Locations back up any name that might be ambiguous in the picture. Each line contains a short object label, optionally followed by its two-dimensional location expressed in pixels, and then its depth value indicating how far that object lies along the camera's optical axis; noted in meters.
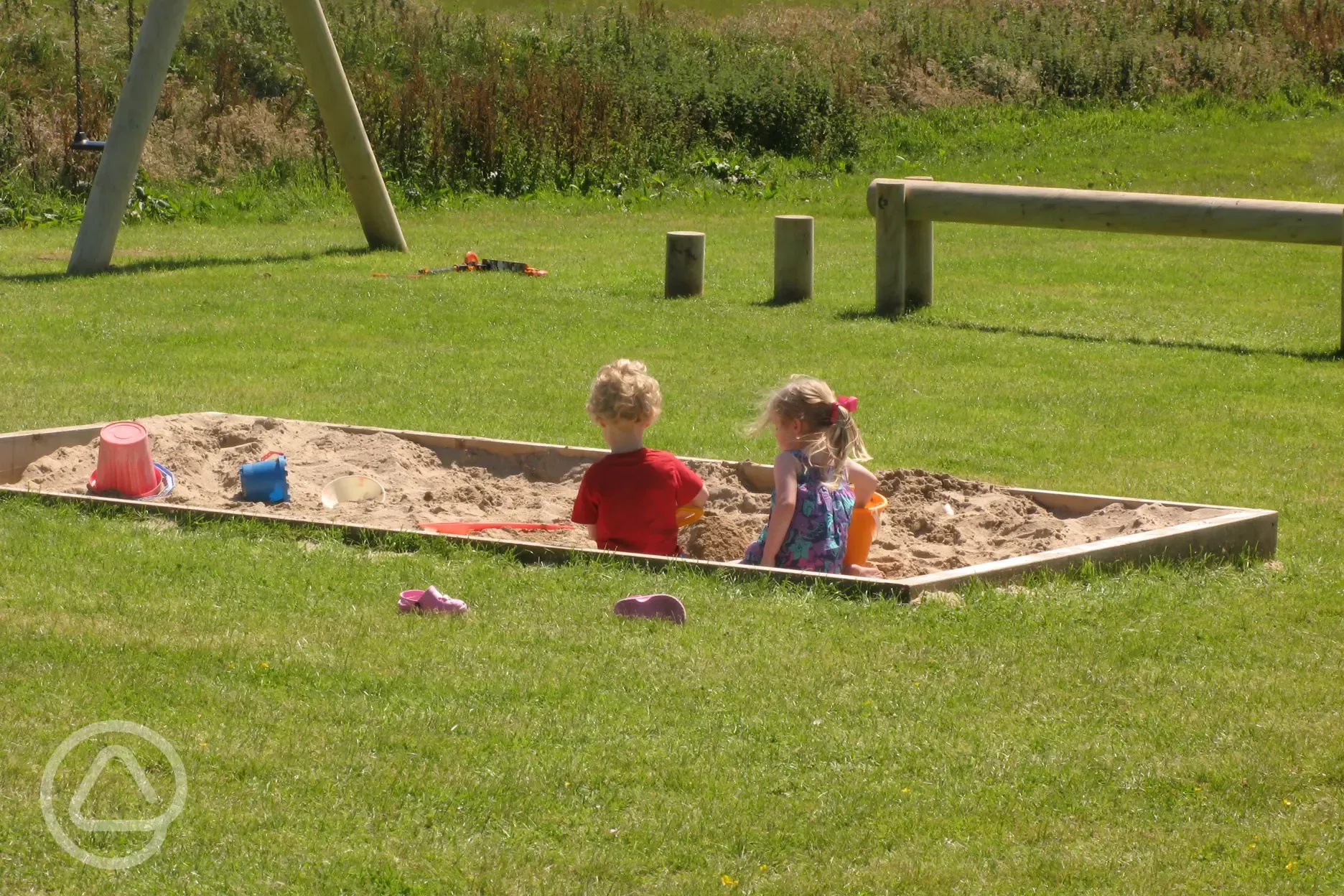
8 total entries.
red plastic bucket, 15.18
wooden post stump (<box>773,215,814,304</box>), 27.95
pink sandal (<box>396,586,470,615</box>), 11.72
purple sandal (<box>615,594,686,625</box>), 11.56
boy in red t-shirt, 13.59
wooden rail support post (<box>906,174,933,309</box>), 27.41
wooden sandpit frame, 12.38
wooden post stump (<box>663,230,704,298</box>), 28.39
